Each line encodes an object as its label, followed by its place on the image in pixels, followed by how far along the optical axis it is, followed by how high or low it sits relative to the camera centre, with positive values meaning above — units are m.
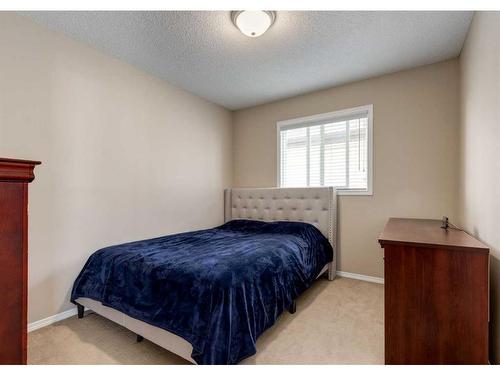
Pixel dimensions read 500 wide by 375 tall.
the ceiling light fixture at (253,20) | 1.86 +1.32
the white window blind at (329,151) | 3.10 +0.52
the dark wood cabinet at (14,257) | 0.80 -0.24
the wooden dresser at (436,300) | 1.29 -0.61
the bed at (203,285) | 1.44 -0.70
